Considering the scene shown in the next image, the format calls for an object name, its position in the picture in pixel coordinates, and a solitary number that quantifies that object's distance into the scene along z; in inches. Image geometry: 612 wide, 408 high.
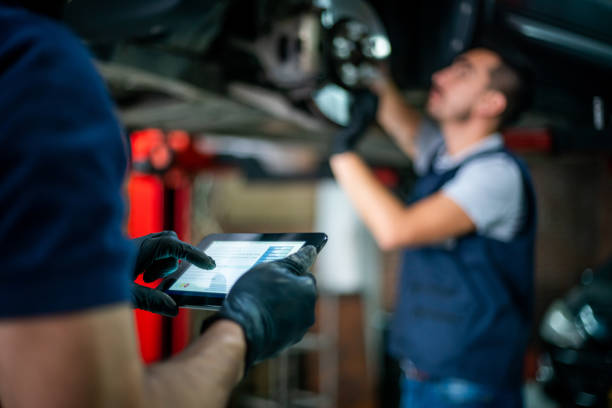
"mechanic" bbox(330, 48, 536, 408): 42.5
